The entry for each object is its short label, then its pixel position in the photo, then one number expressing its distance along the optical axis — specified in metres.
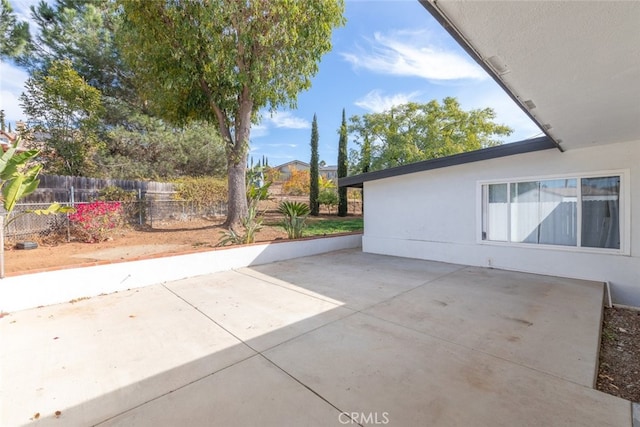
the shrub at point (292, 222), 9.03
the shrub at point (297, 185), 24.91
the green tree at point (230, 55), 8.50
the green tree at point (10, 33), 12.38
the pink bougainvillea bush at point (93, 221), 8.87
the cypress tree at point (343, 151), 21.44
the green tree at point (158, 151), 14.66
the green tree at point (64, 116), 11.46
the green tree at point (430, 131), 17.89
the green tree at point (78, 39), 13.39
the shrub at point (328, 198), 21.16
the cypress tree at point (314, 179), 21.03
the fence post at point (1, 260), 4.25
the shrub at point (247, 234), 7.91
